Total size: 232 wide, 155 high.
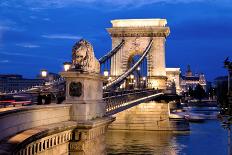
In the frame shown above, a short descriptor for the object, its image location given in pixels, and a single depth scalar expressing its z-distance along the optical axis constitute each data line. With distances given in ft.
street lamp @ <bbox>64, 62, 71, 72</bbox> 67.05
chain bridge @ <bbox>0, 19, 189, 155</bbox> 37.22
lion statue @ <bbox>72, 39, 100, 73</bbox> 55.77
